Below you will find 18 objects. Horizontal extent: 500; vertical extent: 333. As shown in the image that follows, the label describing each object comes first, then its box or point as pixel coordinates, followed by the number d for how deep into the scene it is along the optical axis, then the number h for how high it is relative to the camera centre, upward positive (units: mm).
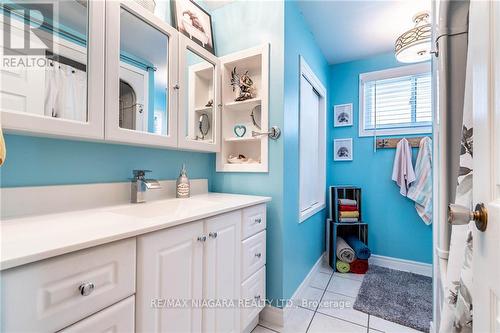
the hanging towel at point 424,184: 2299 -167
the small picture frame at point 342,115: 2789 +655
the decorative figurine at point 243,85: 1767 +647
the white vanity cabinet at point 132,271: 548 -336
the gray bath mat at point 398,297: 1682 -1108
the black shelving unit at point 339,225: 2535 -657
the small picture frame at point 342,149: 2795 +222
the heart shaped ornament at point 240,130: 1851 +299
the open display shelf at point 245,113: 1659 +439
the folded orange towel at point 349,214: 2547 -525
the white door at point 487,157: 433 +24
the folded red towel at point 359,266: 2396 -1044
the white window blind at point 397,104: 2459 +727
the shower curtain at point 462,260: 608 -273
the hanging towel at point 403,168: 2379 -3
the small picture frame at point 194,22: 1506 +1026
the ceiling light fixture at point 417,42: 1643 +940
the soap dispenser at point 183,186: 1526 -134
